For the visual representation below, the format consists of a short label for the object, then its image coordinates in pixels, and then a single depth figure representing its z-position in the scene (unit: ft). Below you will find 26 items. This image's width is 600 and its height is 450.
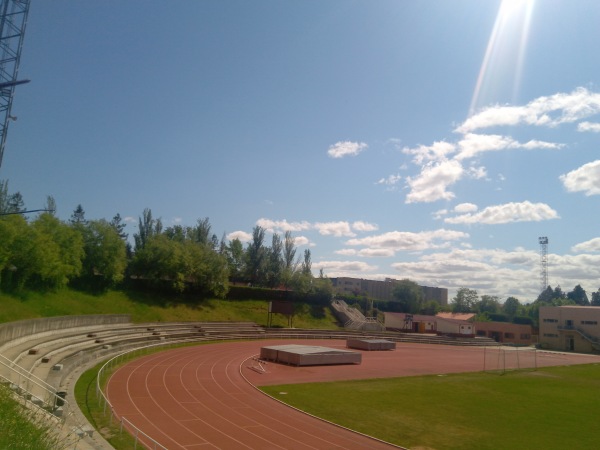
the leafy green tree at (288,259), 242.99
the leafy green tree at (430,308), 324.93
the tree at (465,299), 372.87
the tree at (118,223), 286.07
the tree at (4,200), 140.81
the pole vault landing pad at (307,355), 112.06
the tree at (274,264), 248.32
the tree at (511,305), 393.09
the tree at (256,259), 250.16
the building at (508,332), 264.11
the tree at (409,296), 295.48
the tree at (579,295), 571.07
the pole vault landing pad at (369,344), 161.48
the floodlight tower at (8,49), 89.20
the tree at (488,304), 393.09
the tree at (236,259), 255.70
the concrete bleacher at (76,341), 48.62
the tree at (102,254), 161.27
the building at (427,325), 244.87
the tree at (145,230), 232.53
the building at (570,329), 230.07
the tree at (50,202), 175.94
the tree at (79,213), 294.54
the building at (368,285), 545.44
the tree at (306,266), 251.37
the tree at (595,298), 555.69
